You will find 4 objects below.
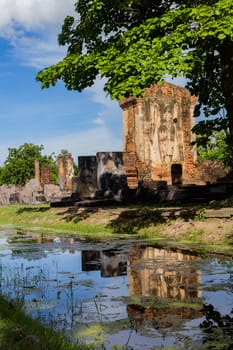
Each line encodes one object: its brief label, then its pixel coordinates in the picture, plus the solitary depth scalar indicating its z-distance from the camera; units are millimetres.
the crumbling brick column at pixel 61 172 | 39488
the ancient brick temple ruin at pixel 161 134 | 28328
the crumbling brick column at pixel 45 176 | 40844
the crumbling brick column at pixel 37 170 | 46831
